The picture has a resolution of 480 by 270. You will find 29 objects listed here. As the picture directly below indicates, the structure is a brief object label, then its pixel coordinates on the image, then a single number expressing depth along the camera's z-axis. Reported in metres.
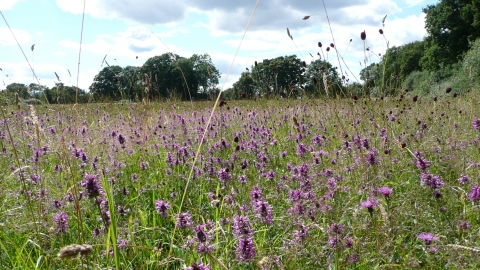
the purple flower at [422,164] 2.55
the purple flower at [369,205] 1.96
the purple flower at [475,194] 2.25
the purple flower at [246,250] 1.76
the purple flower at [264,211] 2.10
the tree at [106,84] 34.69
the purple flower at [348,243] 1.94
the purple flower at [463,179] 2.65
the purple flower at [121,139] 3.90
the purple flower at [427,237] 1.98
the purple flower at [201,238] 1.73
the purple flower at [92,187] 1.54
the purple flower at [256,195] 2.29
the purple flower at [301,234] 2.01
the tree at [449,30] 32.56
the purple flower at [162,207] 2.32
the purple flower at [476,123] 4.06
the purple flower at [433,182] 2.34
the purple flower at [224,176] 2.91
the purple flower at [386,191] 2.09
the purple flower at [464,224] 2.14
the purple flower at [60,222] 2.28
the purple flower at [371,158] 2.80
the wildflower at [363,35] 4.03
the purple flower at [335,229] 1.99
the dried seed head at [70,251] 0.78
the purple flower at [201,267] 1.43
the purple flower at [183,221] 2.03
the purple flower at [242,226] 1.90
